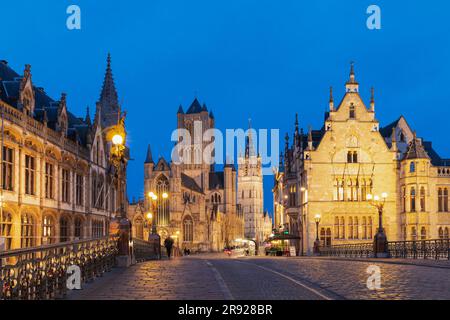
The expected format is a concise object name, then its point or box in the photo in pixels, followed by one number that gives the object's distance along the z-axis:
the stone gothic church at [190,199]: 116.75
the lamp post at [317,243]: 52.91
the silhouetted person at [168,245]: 42.21
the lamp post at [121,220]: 22.69
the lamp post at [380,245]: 37.03
